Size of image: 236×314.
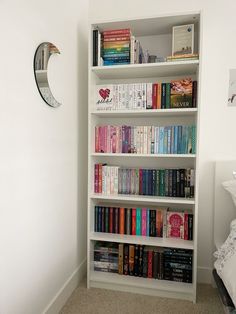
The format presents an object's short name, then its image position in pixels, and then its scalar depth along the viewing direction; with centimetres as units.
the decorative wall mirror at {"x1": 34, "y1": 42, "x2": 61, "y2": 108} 135
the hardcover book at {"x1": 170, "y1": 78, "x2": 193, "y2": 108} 177
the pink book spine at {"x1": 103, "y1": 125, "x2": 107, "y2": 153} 194
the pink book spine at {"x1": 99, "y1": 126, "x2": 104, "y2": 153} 194
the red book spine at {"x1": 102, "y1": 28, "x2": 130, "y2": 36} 181
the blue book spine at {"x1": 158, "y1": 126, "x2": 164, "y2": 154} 185
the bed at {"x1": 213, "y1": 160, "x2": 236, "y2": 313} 184
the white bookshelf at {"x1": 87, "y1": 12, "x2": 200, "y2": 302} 176
